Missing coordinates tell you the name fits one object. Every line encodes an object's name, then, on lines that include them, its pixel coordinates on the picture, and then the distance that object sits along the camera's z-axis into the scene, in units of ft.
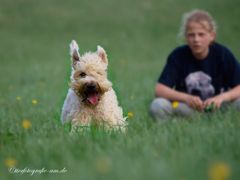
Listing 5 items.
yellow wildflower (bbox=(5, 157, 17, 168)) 29.14
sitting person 55.47
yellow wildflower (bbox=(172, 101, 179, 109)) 54.41
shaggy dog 45.01
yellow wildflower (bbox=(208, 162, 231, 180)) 19.66
